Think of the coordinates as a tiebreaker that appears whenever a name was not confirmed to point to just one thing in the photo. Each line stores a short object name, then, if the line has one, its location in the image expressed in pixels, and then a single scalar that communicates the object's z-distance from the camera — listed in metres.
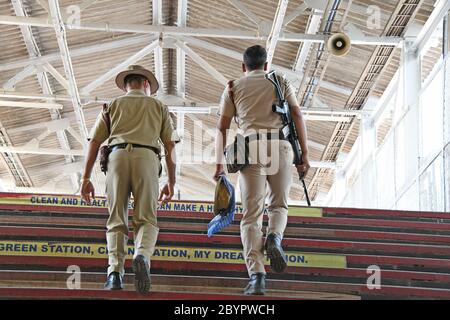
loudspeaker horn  14.70
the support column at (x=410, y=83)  14.66
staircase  6.64
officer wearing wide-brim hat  5.98
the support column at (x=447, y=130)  12.20
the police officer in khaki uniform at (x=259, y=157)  6.01
